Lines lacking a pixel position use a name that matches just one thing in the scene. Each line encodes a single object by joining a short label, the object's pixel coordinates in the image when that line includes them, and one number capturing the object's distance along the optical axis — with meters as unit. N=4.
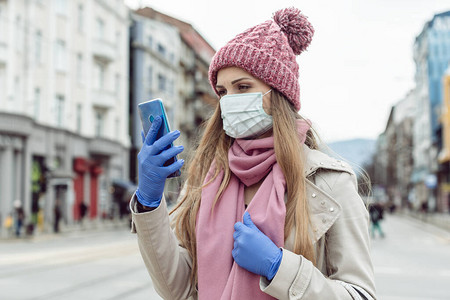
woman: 2.04
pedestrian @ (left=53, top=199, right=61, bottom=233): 26.72
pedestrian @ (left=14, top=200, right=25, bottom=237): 23.98
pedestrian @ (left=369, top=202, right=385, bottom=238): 22.22
